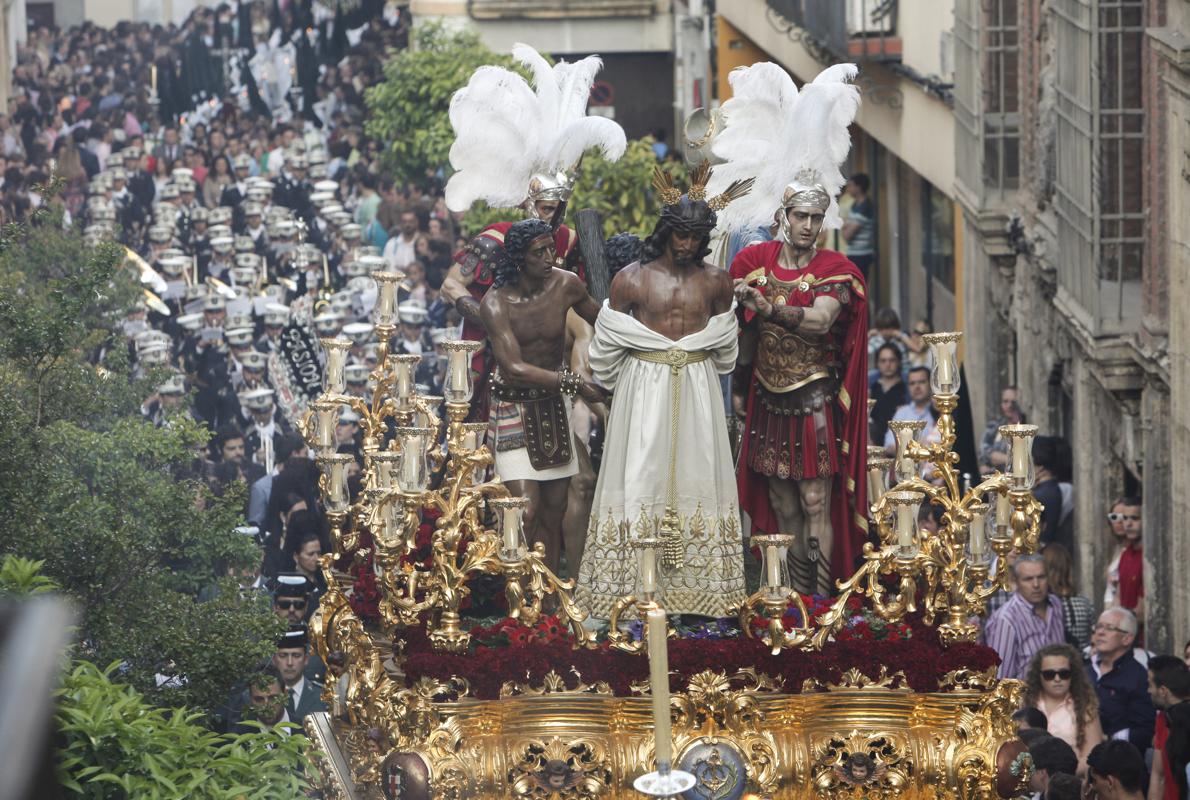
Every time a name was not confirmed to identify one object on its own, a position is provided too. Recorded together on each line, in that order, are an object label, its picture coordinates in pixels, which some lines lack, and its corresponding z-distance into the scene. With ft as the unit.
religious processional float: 55.47
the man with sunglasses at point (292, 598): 76.59
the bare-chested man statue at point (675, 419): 60.59
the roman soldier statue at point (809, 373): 62.69
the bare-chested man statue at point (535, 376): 63.08
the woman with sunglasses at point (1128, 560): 84.99
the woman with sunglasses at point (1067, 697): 64.95
